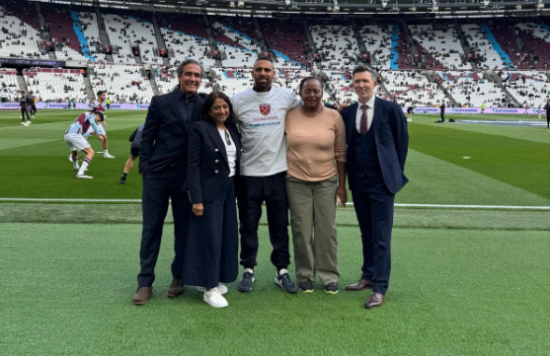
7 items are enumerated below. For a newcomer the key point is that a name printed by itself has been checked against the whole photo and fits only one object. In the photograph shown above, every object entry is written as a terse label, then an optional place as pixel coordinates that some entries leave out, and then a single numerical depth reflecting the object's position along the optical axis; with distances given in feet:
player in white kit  36.62
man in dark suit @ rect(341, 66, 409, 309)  13.20
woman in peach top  13.58
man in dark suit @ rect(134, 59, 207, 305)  12.91
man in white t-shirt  13.57
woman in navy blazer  12.56
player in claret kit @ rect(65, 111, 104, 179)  34.83
